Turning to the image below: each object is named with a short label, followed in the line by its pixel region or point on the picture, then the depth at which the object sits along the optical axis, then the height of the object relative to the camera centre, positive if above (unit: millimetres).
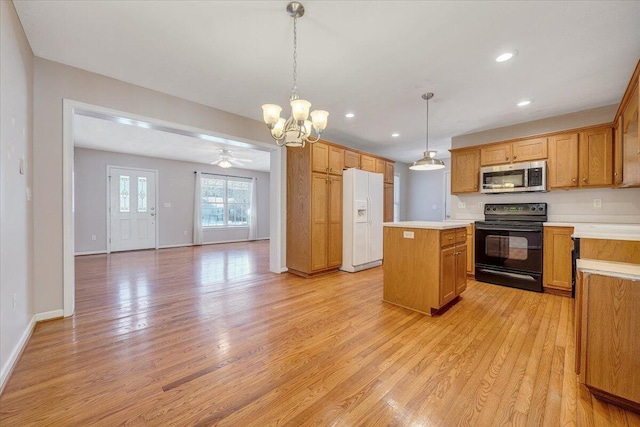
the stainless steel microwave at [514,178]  3811 +527
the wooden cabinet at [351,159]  4820 +985
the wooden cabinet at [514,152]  3861 +934
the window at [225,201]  8242 +329
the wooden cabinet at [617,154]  3146 +718
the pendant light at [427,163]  3402 +648
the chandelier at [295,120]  2094 +828
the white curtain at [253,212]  9109 -20
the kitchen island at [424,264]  2717 -588
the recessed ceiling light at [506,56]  2461 +1492
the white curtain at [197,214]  7891 -79
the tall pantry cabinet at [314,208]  4258 +58
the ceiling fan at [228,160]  6363 +1365
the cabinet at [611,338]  1431 -724
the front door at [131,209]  6641 +63
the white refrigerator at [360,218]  4578 -122
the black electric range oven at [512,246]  3594 -498
